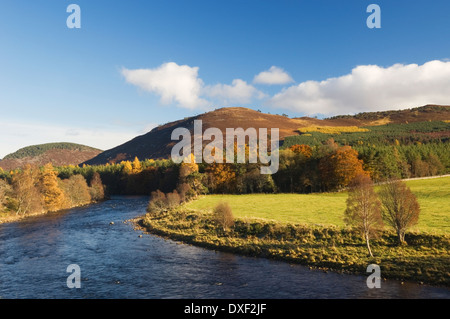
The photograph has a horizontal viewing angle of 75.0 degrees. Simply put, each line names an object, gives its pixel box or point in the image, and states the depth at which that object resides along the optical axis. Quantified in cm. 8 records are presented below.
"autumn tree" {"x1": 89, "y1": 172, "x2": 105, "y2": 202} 10438
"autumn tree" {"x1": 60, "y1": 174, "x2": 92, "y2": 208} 8775
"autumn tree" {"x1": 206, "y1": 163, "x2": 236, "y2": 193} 9100
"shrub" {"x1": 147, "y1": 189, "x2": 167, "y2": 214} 6533
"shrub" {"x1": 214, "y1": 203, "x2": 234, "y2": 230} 4331
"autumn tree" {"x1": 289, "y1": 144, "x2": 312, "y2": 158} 9380
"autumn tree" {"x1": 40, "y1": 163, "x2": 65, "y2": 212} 7688
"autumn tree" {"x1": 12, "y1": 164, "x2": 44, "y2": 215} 7012
